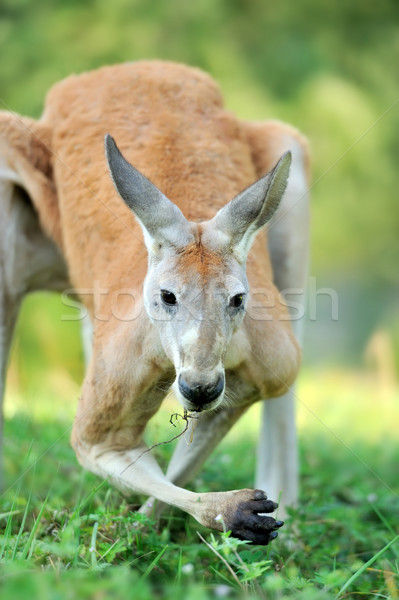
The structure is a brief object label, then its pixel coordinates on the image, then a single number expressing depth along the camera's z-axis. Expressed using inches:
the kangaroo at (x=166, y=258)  277.3
